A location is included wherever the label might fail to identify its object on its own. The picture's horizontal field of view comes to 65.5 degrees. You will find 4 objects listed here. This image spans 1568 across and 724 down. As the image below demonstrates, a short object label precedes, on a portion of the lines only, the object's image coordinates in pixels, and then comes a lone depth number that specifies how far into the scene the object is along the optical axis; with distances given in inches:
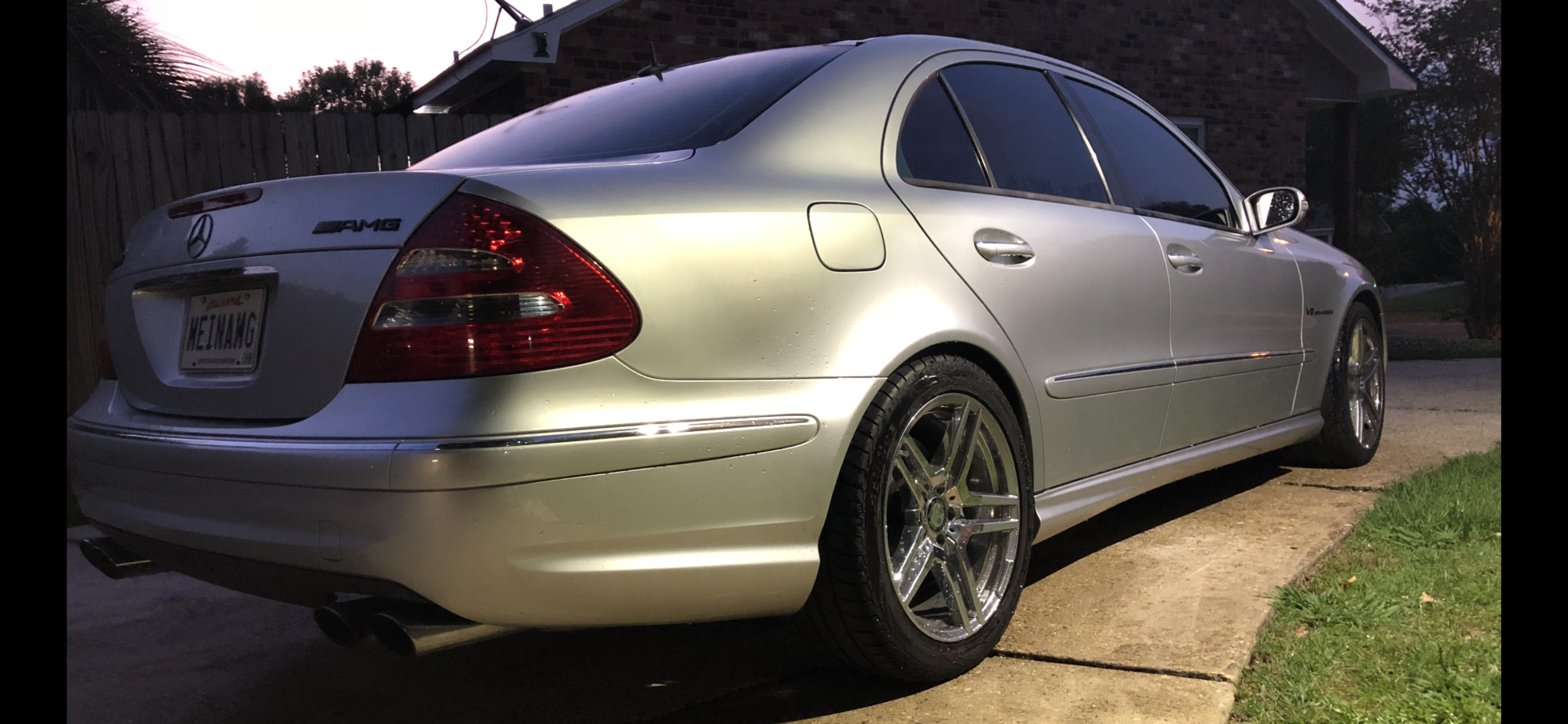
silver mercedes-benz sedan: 82.8
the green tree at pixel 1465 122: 645.3
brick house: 399.5
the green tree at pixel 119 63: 411.8
